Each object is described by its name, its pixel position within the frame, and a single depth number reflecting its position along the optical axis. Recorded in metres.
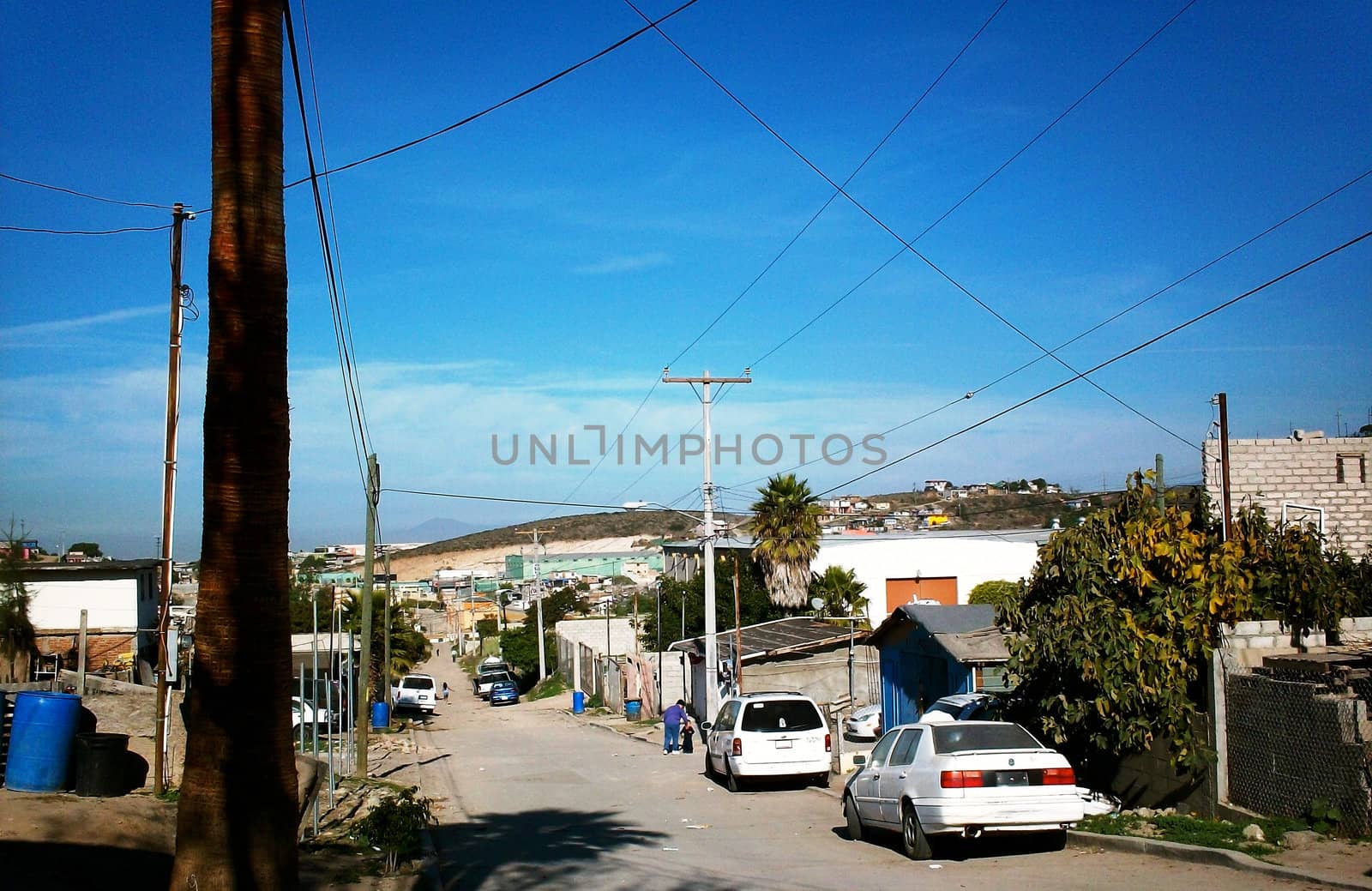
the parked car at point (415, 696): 51.16
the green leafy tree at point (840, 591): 55.94
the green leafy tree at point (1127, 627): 14.52
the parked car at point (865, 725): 31.55
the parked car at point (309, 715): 36.74
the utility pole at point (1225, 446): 16.09
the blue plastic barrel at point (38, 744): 16.50
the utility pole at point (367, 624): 25.64
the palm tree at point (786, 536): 55.09
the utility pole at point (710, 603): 36.81
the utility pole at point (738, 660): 35.48
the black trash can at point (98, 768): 16.50
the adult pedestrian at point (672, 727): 31.62
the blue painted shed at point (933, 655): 24.05
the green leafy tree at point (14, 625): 27.72
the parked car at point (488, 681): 65.38
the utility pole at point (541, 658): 68.84
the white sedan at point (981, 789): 12.38
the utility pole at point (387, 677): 45.58
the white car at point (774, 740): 21.39
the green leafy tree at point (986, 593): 55.47
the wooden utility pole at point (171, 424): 19.23
